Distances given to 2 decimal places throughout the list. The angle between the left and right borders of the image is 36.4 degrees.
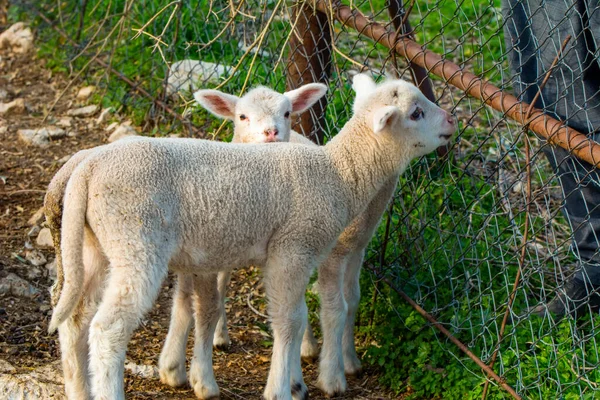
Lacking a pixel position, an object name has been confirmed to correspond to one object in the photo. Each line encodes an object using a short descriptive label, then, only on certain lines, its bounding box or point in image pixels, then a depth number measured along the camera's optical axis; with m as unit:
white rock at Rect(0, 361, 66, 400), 4.09
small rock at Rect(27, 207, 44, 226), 5.84
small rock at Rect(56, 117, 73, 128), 7.50
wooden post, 5.56
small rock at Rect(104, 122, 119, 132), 7.35
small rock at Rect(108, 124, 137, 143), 7.09
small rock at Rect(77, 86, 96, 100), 7.92
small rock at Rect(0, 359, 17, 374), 4.30
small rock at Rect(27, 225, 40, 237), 5.71
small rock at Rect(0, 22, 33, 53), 8.94
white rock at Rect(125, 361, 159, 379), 4.62
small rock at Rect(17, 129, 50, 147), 7.09
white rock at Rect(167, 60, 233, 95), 7.00
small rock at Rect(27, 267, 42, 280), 5.29
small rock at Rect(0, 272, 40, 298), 5.07
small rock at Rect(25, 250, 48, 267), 5.43
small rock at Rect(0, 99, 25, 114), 7.66
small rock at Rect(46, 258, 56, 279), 5.35
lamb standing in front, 3.74
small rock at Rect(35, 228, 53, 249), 5.61
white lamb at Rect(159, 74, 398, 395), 4.56
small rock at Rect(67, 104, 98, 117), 7.70
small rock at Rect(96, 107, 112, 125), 7.50
